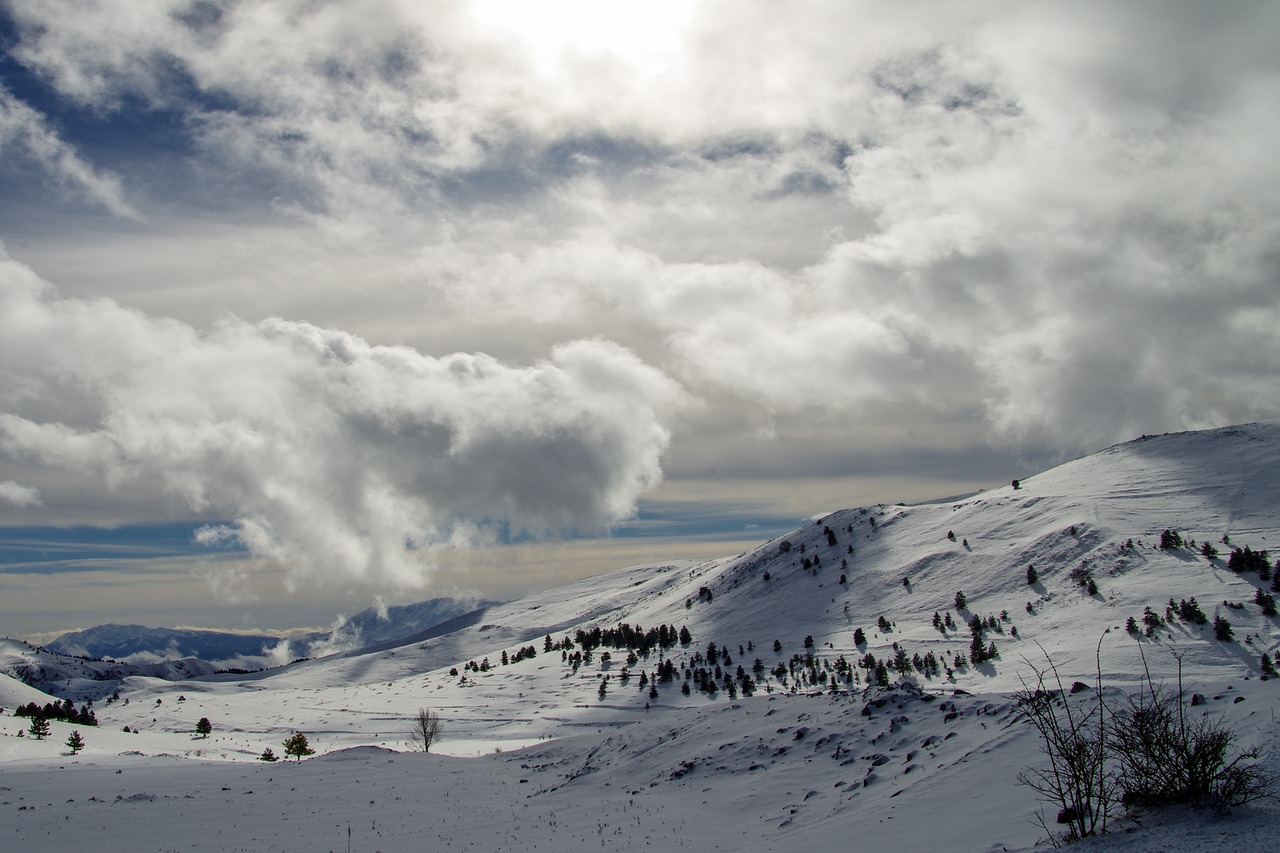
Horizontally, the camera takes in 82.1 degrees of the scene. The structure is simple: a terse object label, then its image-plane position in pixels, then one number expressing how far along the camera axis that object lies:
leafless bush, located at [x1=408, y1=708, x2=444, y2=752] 81.06
